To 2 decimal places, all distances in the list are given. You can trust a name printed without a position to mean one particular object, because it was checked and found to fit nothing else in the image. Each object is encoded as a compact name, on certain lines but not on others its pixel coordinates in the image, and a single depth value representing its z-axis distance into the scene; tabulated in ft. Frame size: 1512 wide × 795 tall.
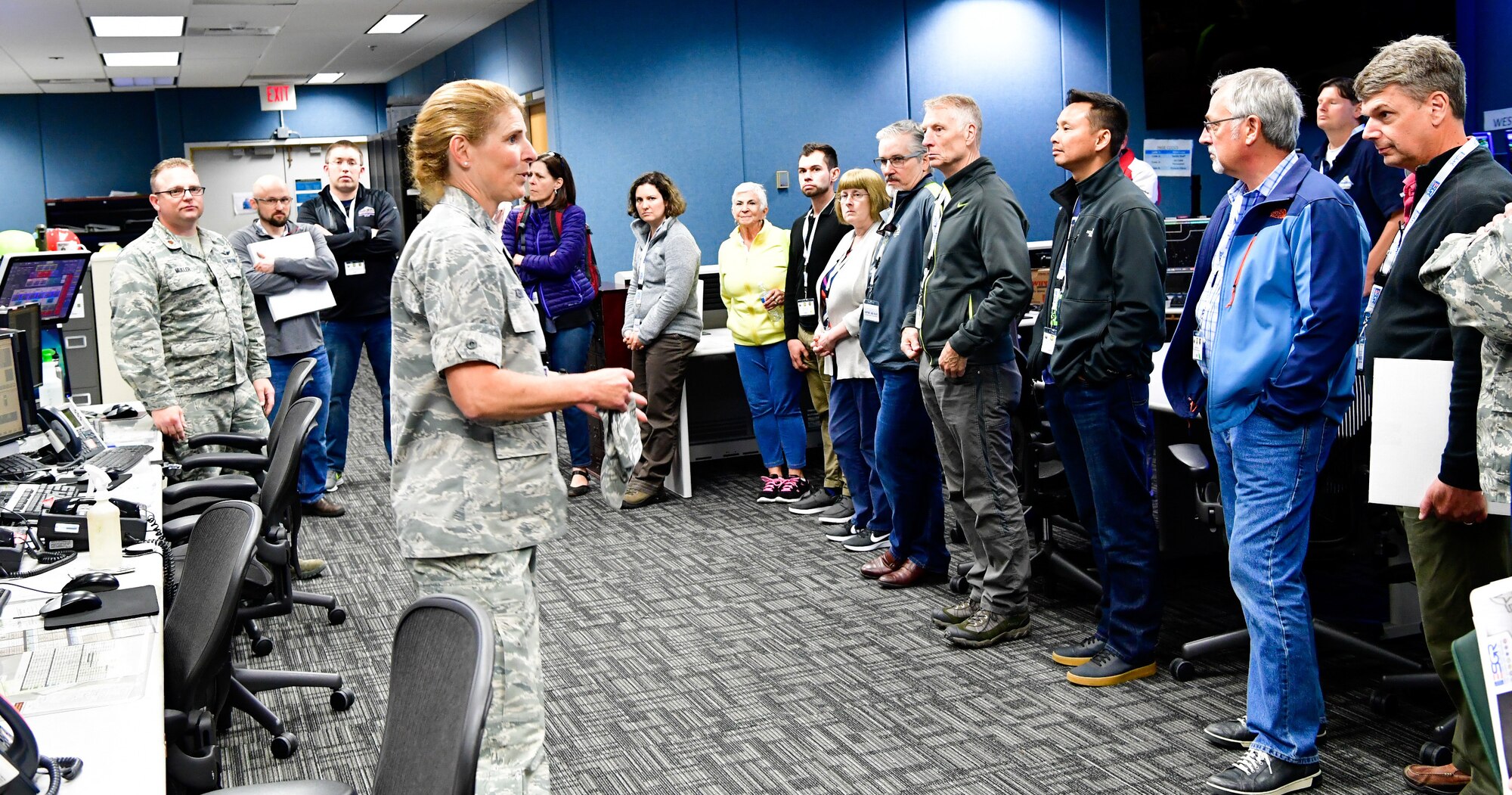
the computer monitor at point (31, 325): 12.53
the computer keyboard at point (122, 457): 11.42
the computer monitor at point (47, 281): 14.12
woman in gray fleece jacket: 17.70
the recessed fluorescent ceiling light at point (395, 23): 29.04
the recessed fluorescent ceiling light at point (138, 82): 41.11
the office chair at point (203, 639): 6.93
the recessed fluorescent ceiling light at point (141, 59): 34.75
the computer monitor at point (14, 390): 10.53
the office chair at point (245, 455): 12.34
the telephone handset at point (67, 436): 11.59
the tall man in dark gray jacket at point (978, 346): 11.10
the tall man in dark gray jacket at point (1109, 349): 9.93
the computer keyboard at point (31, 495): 9.18
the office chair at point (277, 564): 10.68
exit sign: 43.70
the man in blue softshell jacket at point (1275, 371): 8.05
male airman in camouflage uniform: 13.25
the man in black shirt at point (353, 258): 18.54
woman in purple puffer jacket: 17.80
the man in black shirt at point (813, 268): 16.05
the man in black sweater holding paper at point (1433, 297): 7.77
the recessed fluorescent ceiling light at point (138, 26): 28.19
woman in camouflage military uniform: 6.33
